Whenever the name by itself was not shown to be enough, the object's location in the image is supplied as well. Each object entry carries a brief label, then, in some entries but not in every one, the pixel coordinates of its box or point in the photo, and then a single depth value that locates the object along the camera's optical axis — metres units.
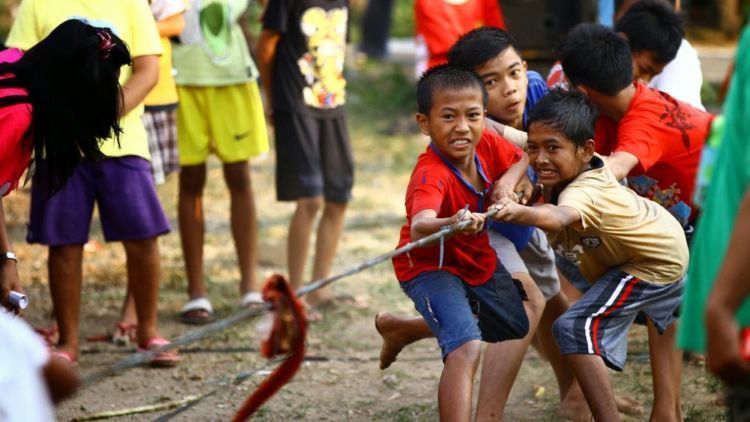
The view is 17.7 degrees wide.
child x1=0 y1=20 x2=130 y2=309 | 7.64
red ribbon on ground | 6.57
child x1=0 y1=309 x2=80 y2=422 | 4.91
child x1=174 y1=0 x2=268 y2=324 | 11.93
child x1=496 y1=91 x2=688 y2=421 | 8.15
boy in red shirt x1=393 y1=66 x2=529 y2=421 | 7.88
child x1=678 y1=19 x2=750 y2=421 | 5.25
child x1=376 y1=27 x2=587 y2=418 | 9.10
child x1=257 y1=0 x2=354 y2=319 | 12.35
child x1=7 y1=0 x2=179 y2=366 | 9.99
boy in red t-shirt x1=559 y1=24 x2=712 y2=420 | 8.79
